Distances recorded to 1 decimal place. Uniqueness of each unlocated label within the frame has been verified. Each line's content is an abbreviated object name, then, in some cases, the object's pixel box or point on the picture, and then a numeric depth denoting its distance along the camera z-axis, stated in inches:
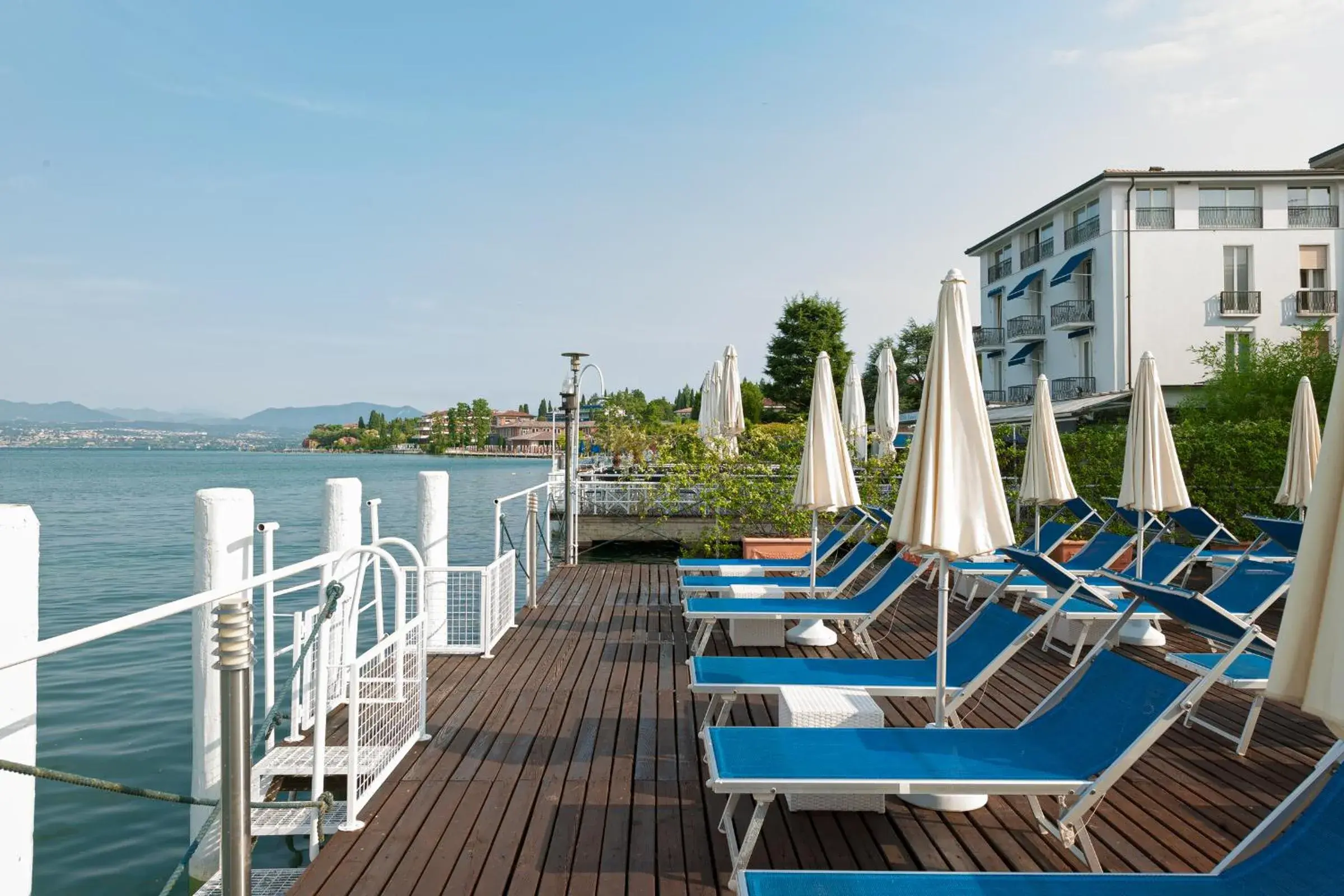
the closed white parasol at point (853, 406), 534.3
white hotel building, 1128.2
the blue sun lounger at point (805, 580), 300.4
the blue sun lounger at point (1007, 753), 119.2
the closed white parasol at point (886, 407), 539.5
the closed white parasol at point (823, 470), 277.1
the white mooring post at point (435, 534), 269.6
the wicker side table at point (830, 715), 147.6
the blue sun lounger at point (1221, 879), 96.2
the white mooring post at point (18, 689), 91.3
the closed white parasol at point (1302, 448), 328.5
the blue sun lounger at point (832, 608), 255.6
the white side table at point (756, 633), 278.1
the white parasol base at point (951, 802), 148.3
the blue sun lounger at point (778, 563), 344.8
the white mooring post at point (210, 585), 141.9
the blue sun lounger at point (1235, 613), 157.1
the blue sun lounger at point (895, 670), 172.7
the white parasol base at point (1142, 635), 280.7
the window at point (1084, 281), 1206.9
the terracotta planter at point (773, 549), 457.1
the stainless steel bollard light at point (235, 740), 82.4
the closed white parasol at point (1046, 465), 344.5
